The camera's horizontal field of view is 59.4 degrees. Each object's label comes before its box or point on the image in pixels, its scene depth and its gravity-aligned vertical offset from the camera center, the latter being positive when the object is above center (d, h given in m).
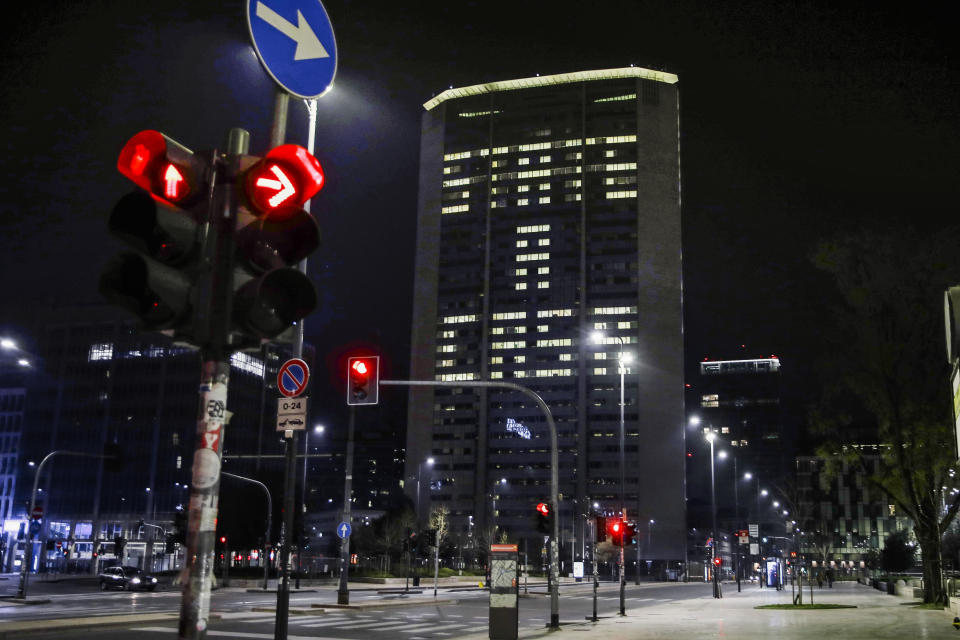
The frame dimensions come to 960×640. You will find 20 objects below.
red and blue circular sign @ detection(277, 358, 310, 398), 11.23 +1.63
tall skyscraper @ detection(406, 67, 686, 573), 157.38 +41.58
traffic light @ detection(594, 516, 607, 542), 31.03 -0.65
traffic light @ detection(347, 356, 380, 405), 17.91 +2.61
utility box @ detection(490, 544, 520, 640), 19.75 -2.08
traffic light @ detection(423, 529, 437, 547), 75.14 -2.97
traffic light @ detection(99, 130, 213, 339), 4.52 +1.42
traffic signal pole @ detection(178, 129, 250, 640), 4.37 +0.51
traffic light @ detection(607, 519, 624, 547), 32.81 -0.80
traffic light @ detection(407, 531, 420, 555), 59.19 -2.61
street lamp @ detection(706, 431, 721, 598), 49.78 -4.13
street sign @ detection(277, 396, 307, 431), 10.82 +1.10
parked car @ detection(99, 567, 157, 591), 52.62 -5.11
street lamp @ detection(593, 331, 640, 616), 31.62 -2.43
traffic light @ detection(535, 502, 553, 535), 25.34 -0.33
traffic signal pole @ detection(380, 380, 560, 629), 23.28 -0.75
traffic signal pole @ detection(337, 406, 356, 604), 33.66 -1.78
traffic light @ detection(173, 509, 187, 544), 53.87 -2.01
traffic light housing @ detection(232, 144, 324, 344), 4.77 +1.50
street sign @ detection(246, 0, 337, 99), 5.21 +2.88
